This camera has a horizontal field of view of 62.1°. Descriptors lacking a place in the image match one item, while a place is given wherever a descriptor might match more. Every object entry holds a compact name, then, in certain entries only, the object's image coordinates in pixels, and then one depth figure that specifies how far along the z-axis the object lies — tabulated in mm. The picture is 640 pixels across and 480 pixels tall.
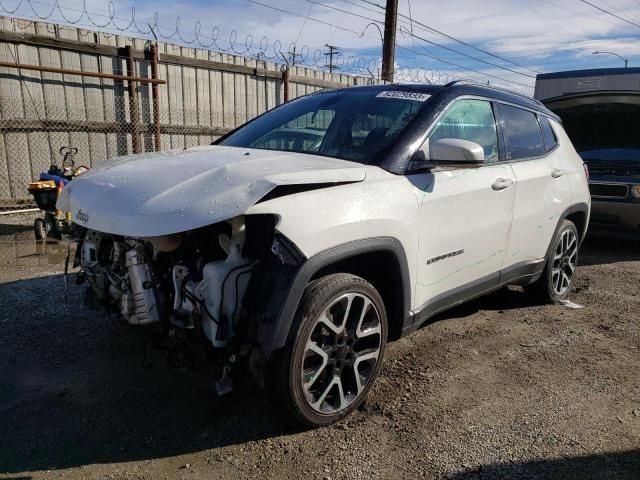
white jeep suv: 2549
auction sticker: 3605
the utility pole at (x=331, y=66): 12875
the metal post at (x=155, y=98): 8781
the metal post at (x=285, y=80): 11165
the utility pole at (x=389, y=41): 14609
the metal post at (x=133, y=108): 8750
